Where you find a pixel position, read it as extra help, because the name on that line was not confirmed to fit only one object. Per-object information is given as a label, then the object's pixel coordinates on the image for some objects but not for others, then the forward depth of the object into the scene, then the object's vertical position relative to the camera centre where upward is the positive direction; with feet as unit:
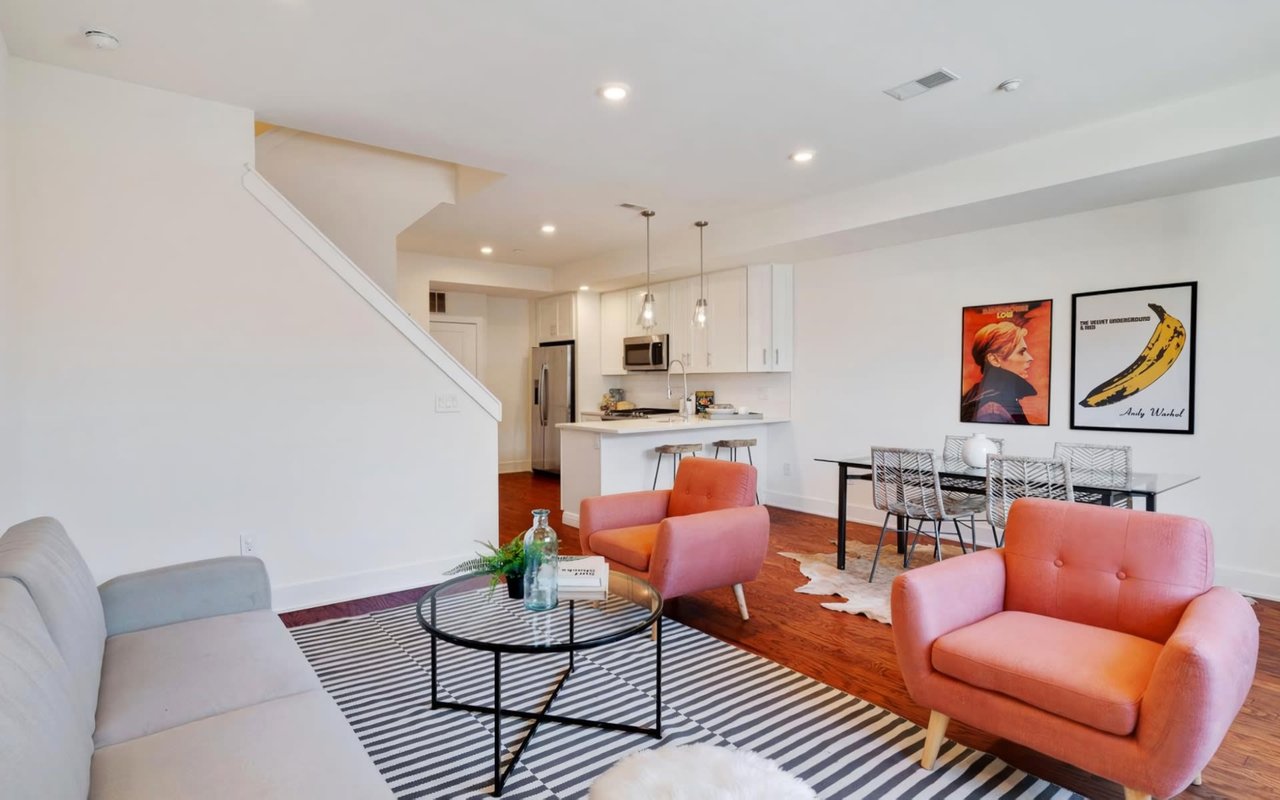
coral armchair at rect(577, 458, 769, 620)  10.03 -2.45
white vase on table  13.21 -1.29
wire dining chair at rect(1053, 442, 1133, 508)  10.98 -1.54
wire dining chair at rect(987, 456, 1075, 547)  11.14 -1.66
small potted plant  7.74 -2.17
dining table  10.61 -1.66
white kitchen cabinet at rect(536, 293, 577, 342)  27.07 +2.88
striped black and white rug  6.71 -4.06
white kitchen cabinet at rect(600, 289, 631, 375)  26.14 +2.31
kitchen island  17.61 -1.85
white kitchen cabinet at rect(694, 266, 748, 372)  21.08 +2.12
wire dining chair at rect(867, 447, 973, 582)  12.92 -2.06
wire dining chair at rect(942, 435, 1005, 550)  12.84 -1.99
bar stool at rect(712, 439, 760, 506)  19.80 -1.79
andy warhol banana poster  13.23 +0.61
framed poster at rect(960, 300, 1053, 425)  15.28 +0.60
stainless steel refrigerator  27.50 -0.58
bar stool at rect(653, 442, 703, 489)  18.19 -1.83
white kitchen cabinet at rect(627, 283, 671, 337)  23.80 +3.07
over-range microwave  24.09 +1.26
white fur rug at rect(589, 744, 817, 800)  4.23 -2.65
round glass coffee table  6.72 -2.67
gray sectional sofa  3.89 -2.66
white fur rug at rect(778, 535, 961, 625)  11.96 -4.00
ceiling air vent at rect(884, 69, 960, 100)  9.95 +4.78
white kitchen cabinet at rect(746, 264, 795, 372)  20.35 +2.19
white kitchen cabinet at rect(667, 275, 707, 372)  22.85 +2.27
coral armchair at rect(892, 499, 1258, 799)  5.36 -2.59
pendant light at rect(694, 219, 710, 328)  18.15 +2.30
